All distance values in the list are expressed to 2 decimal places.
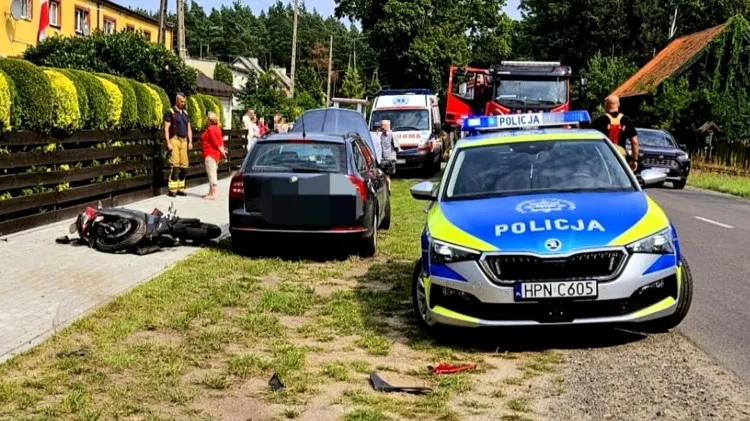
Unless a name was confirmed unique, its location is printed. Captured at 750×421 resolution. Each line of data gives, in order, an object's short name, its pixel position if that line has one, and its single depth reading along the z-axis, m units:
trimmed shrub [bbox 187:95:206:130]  21.83
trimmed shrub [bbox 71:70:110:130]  14.21
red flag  35.72
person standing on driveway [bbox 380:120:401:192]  19.32
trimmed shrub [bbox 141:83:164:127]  17.58
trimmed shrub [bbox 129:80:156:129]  16.90
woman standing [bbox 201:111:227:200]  18.22
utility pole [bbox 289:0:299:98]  48.18
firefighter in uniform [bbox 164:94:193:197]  17.42
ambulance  28.22
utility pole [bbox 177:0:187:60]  28.91
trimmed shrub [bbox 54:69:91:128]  13.72
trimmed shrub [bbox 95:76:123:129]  15.04
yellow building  33.66
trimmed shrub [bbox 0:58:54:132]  11.82
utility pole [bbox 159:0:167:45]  34.35
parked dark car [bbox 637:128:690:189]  25.47
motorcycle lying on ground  10.70
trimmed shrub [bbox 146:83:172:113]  18.39
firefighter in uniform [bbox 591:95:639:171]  12.42
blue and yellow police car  5.99
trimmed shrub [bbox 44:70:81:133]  12.75
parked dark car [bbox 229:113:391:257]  10.37
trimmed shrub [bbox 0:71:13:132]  11.05
